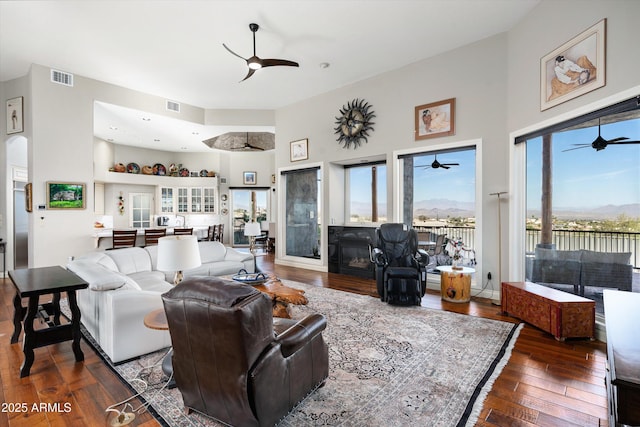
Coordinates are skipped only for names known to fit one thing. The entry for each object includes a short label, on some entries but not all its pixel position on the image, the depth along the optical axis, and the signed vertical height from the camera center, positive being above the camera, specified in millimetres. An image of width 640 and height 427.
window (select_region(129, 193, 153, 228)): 9953 +39
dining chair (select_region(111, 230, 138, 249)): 5785 -534
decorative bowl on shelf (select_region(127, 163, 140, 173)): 9609 +1420
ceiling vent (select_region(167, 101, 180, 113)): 6711 +2397
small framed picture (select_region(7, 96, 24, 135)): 5418 +1770
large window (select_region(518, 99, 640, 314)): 3084 +59
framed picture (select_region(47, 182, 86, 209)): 5172 +294
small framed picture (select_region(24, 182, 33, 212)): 5016 +250
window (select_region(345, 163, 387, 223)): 6230 +396
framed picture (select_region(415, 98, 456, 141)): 4738 +1508
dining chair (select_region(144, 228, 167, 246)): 6293 -506
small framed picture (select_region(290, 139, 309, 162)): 6746 +1414
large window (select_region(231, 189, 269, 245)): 11039 +112
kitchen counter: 5655 -547
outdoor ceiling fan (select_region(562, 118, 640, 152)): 3088 +748
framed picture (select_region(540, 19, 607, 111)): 2844 +1513
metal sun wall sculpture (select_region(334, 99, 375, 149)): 5734 +1730
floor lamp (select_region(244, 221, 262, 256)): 5035 -325
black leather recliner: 3980 -780
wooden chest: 2879 -1025
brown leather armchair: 1445 -759
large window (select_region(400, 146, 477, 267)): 5508 +246
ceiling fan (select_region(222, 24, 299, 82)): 3994 +2027
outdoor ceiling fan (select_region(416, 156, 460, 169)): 5484 +867
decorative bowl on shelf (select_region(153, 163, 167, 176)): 10227 +1451
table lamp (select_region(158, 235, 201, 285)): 2309 -334
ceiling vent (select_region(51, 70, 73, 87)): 5238 +2391
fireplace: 5711 -801
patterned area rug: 1854 -1277
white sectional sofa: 2529 -906
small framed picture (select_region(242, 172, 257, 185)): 10844 +1207
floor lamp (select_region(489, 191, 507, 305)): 4281 -453
